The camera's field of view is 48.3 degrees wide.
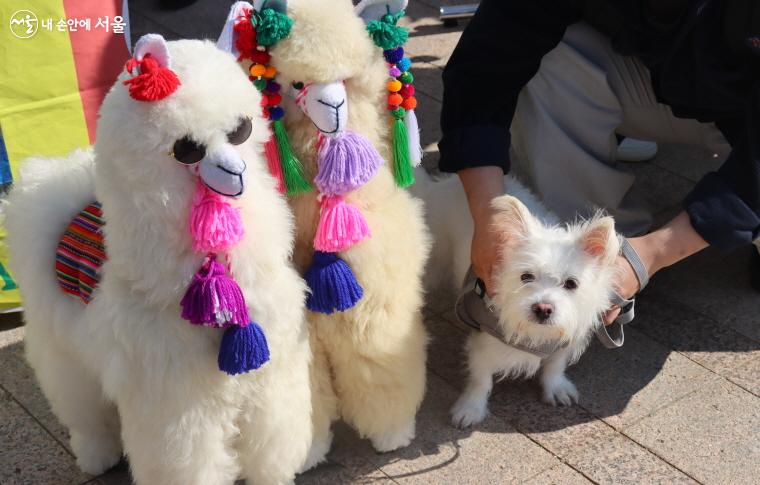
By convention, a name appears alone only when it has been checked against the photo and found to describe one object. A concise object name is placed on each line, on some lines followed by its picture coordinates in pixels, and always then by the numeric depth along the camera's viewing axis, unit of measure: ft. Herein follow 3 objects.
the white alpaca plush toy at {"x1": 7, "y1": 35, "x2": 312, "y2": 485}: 5.24
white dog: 6.95
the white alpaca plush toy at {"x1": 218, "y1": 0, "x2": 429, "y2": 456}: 6.05
